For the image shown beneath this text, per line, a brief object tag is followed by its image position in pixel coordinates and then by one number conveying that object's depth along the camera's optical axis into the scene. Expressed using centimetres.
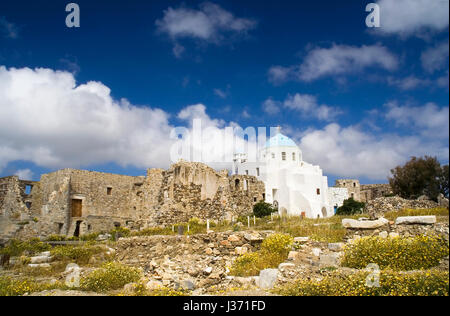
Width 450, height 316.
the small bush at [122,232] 2596
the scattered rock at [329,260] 1035
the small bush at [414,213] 1482
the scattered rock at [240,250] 1350
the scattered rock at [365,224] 1255
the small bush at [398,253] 859
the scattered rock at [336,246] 1235
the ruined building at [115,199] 2553
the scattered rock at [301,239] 1334
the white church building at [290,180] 4472
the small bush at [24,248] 2056
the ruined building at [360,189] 5687
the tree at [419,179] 2961
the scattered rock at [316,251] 1189
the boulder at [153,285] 885
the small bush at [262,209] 3606
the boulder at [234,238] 1413
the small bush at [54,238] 2742
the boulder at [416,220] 1098
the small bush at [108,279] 948
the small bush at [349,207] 3913
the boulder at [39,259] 1673
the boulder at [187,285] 920
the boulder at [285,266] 981
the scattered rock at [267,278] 888
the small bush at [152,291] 777
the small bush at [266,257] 1095
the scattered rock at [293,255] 1130
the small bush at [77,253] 1723
